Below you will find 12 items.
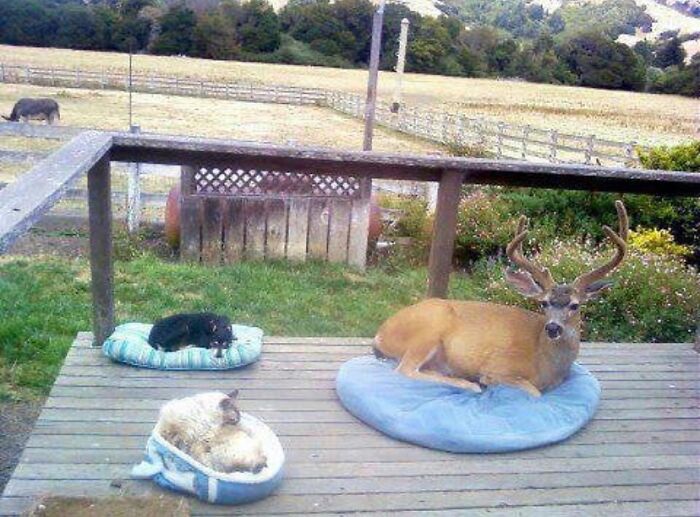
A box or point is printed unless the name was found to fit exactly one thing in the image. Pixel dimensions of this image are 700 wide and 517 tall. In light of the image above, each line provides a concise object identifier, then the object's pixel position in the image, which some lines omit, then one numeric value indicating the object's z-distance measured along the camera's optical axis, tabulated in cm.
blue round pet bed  325
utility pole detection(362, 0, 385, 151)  1198
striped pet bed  381
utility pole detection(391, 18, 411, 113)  2373
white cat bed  273
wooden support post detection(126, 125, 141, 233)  951
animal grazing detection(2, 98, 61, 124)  2044
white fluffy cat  283
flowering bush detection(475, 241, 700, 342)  675
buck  365
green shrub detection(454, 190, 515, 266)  898
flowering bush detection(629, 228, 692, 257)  826
